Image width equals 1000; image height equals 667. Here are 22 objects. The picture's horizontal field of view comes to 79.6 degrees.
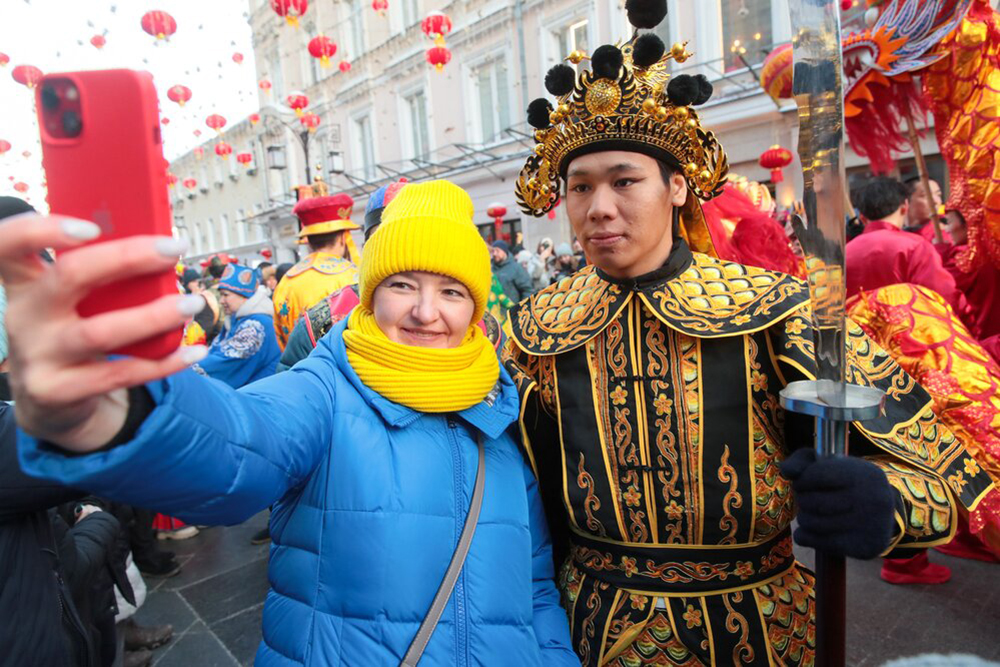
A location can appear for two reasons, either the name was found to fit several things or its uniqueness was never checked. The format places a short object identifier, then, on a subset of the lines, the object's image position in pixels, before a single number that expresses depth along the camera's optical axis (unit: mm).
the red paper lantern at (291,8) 10617
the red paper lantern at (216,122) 16419
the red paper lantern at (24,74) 11172
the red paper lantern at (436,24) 11820
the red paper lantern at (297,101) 12884
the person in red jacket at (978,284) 3406
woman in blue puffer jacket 929
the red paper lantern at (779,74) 3576
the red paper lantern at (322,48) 12125
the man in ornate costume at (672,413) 1379
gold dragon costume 2361
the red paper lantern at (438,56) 12031
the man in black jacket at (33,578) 1293
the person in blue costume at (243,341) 4277
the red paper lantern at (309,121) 10912
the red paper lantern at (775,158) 8797
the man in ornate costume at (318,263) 3809
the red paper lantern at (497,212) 13672
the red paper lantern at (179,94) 14336
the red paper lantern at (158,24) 10625
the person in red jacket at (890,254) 3238
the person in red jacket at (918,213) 4887
